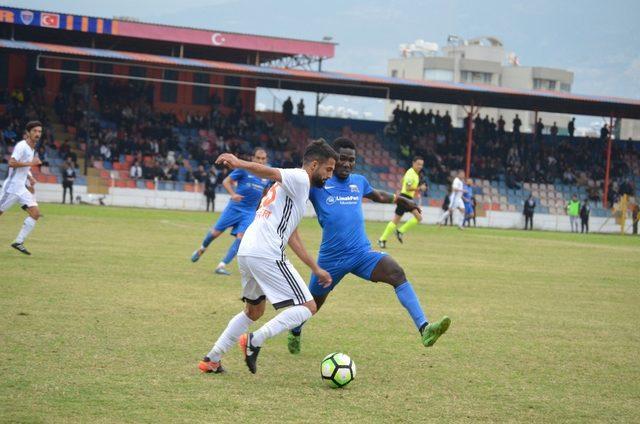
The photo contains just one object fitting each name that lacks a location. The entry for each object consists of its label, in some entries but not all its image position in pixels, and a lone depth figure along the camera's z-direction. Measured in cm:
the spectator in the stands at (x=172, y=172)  4138
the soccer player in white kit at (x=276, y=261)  797
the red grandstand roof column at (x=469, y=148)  4500
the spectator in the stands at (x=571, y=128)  5443
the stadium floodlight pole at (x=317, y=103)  4644
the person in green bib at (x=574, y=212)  4591
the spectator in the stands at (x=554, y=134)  5544
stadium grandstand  4109
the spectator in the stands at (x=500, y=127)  5306
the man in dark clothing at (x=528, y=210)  4478
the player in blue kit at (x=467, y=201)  3879
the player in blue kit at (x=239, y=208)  1616
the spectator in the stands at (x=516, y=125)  5253
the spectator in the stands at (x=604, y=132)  5425
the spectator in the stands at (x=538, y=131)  5380
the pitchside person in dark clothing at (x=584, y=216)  4550
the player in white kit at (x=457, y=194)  3688
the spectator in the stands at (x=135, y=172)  4056
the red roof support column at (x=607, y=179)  4766
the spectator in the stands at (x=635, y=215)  4694
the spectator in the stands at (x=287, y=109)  4894
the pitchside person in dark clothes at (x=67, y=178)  3781
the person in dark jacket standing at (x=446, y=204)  4361
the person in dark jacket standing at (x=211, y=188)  4041
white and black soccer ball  793
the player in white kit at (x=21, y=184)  1666
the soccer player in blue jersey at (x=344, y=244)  949
